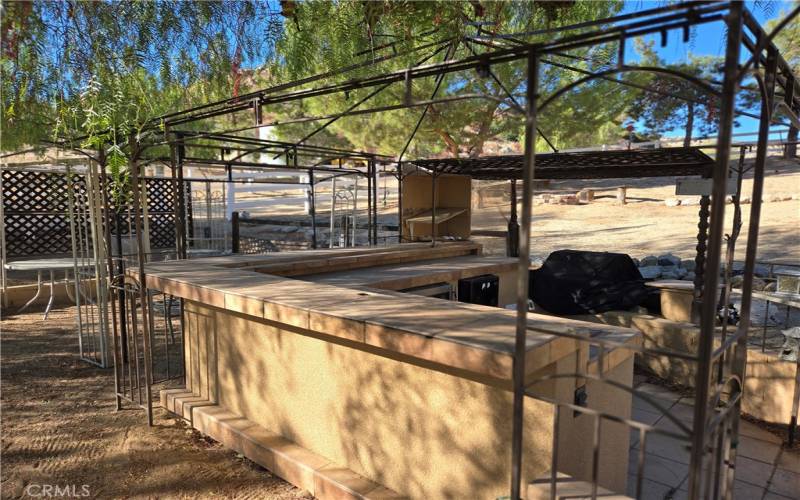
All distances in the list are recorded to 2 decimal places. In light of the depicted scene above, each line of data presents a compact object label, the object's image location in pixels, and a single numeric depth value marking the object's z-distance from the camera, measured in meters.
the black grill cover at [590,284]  5.96
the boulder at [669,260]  8.05
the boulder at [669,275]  7.29
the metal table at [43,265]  6.52
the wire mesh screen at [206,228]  9.30
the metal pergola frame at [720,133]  1.51
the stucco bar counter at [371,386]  2.24
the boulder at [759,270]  7.60
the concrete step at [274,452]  2.74
